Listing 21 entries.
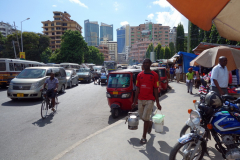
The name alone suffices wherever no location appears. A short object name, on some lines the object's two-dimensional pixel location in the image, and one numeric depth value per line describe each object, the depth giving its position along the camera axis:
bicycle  6.76
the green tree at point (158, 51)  71.44
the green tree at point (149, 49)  84.69
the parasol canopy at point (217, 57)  8.15
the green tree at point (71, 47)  41.56
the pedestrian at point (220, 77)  4.60
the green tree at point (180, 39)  45.62
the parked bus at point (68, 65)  27.96
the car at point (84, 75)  21.11
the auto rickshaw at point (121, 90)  7.07
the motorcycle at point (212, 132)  2.84
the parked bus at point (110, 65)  34.28
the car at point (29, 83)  9.44
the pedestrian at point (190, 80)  11.06
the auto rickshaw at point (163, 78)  11.99
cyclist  7.25
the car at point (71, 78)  16.44
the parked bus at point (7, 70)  15.33
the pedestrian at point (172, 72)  20.44
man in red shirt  4.10
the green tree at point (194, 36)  30.89
